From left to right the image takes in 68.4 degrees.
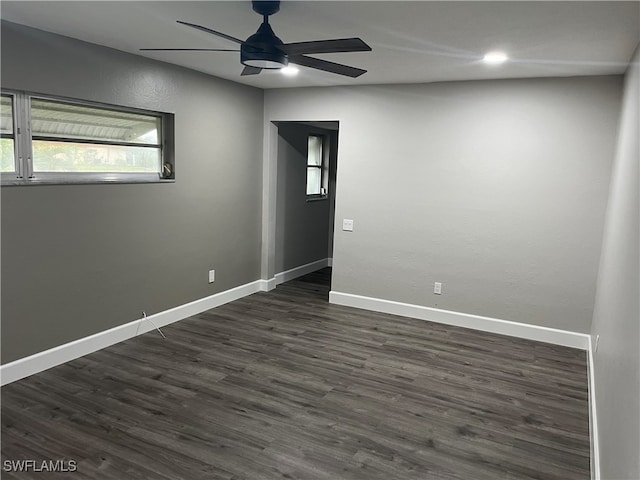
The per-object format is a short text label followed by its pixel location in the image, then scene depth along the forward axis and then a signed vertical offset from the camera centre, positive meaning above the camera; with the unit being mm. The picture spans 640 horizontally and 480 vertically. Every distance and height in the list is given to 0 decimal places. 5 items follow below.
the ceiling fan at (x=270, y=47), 2463 +639
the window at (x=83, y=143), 3252 +139
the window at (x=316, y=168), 6902 +14
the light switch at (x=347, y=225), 5312 -609
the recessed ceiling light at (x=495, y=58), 3408 +879
